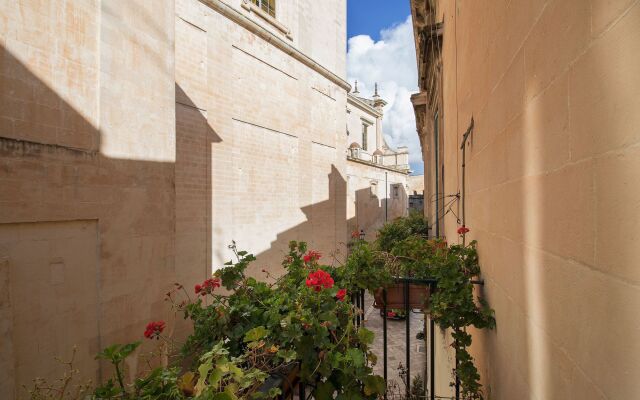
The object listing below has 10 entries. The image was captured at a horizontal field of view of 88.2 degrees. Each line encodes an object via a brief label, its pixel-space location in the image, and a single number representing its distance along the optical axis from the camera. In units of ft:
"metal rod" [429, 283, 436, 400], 8.08
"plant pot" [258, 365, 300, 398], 5.12
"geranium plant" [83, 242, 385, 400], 4.48
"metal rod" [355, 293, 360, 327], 8.40
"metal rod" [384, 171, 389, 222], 84.84
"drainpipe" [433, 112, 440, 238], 23.25
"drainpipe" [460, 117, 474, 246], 10.78
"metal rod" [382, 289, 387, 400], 8.18
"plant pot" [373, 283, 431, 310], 9.79
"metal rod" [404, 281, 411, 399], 8.40
